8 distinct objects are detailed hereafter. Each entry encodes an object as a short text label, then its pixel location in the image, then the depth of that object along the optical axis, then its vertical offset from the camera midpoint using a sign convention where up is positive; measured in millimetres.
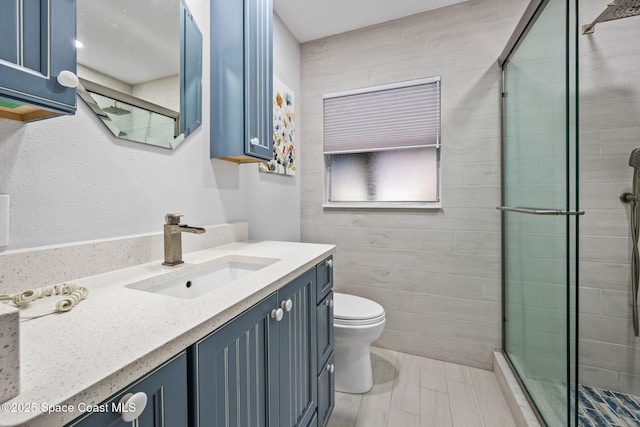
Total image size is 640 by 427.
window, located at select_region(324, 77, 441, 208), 2059 +492
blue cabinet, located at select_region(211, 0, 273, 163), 1353 +650
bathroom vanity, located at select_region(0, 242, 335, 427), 396 -248
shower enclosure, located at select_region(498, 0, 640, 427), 1189 -71
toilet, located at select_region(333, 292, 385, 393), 1606 -744
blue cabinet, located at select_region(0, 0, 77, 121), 547 +320
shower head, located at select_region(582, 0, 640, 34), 1403 +1029
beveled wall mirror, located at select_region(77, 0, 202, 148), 948 +549
